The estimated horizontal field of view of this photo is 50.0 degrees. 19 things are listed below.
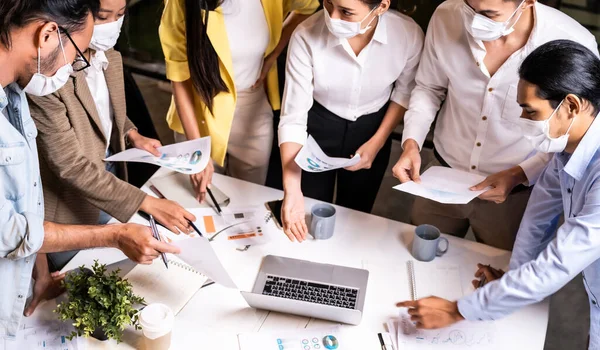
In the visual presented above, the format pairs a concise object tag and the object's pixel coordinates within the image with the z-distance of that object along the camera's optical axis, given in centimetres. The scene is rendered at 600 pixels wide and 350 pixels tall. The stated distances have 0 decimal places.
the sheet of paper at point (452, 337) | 186
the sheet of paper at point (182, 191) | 237
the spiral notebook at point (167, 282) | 197
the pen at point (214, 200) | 234
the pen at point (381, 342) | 186
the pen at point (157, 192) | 239
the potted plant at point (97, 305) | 174
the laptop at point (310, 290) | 189
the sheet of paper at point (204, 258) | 176
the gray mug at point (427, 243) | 212
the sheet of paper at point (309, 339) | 185
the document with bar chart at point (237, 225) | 223
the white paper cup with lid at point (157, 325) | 175
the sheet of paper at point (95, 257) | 208
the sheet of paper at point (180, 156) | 212
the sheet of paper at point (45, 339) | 180
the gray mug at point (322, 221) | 219
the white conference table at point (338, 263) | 190
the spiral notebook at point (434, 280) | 204
